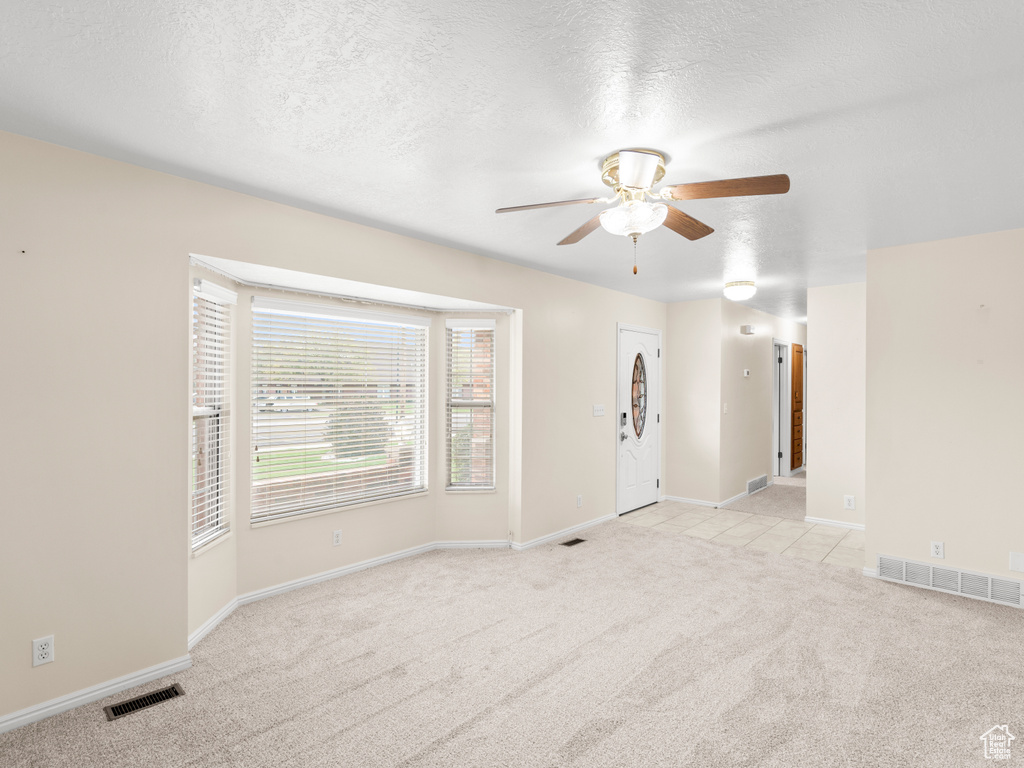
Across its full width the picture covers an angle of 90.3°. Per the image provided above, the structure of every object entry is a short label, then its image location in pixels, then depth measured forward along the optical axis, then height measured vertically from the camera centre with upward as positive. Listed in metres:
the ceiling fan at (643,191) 2.01 +0.80
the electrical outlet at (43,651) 2.16 -1.15
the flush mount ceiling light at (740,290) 4.75 +0.92
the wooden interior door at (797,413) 7.86 -0.39
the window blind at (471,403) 4.51 -0.15
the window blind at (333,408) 3.50 -0.17
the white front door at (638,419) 5.64 -0.37
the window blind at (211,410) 2.90 -0.15
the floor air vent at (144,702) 2.22 -1.44
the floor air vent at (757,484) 6.64 -1.30
